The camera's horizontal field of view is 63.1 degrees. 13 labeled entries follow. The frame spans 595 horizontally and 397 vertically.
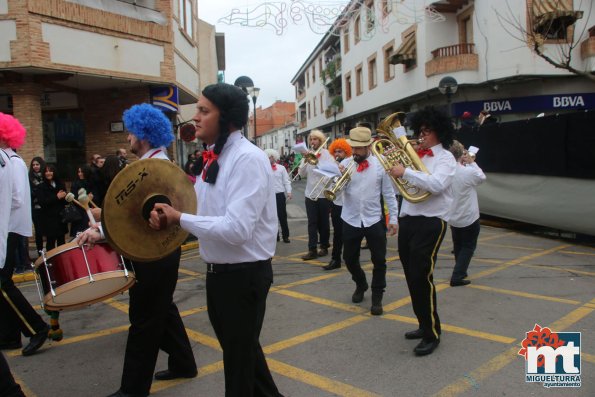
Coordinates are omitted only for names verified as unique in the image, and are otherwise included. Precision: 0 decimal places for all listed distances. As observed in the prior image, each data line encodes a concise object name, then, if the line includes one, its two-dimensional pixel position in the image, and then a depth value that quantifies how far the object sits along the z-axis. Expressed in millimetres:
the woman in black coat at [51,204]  8102
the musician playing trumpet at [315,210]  8035
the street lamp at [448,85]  13664
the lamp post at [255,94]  20562
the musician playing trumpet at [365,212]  5344
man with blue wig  3205
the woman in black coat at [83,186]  7477
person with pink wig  4004
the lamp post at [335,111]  34912
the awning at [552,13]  17062
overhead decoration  19386
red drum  3463
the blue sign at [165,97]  12992
